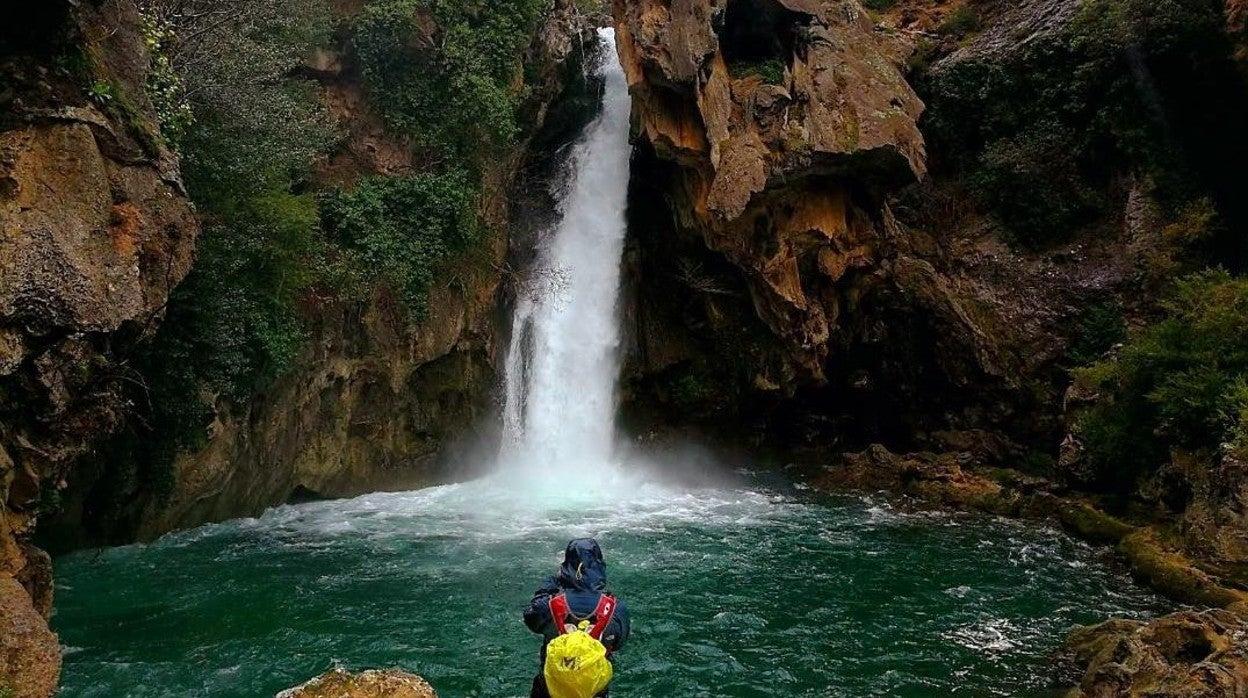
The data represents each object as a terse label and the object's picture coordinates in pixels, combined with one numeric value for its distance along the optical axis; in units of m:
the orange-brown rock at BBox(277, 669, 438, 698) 6.30
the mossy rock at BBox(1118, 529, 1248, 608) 11.70
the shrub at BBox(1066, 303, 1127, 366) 20.73
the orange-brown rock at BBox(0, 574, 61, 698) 6.39
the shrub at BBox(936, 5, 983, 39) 25.86
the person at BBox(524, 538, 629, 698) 5.82
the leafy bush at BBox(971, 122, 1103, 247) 22.69
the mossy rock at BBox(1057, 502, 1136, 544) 15.21
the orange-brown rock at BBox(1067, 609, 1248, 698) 7.73
